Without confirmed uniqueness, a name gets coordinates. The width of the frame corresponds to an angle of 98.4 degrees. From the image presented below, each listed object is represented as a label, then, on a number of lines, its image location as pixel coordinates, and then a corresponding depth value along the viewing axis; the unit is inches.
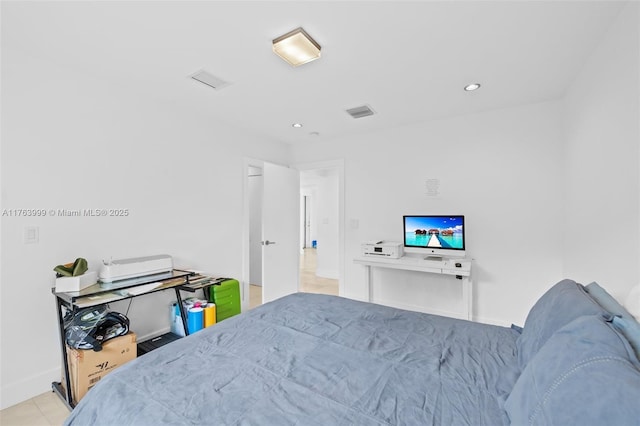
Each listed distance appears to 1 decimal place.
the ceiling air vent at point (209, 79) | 90.3
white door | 154.1
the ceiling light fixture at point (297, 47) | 69.7
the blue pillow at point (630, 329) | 35.0
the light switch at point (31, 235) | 79.0
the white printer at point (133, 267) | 87.1
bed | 30.5
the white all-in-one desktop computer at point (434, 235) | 123.3
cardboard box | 72.7
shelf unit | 74.0
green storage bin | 116.3
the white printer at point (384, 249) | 132.6
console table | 115.0
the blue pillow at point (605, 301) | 44.7
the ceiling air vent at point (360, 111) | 120.9
